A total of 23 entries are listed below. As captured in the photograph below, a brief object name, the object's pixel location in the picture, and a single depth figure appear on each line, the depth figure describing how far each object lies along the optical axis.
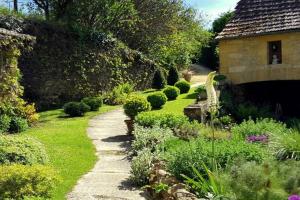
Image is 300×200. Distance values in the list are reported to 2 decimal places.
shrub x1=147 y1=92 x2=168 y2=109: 22.62
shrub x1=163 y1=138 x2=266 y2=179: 9.44
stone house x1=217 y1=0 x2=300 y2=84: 20.86
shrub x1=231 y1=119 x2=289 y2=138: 13.62
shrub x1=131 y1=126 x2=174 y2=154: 12.59
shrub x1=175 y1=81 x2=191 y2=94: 29.29
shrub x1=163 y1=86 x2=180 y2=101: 25.91
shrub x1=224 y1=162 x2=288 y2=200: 6.04
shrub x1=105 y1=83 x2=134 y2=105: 26.28
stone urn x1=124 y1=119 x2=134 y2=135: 16.44
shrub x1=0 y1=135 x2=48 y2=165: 9.70
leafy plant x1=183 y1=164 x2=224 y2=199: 7.64
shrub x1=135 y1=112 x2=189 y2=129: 15.00
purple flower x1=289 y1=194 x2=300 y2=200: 5.30
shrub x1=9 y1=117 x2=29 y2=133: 17.25
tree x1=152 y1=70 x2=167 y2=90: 31.30
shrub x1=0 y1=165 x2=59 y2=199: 8.21
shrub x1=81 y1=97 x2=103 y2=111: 23.27
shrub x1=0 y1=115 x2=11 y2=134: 16.44
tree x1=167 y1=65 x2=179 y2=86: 32.84
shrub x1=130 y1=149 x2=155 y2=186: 10.34
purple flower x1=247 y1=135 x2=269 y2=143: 12.52
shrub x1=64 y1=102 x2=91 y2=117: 21.59
